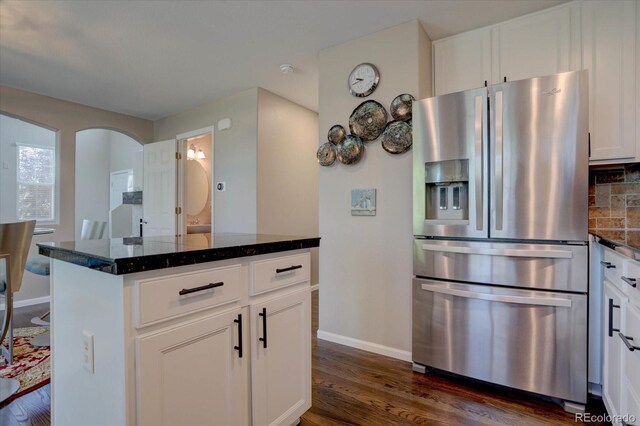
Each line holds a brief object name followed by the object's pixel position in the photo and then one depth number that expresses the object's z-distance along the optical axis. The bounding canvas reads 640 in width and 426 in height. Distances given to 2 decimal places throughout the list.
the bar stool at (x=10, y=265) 2.01
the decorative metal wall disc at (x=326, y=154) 2.76
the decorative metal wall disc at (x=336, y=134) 2.71
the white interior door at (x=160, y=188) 4.32
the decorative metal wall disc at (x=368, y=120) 2.51
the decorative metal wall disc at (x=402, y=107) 2.37
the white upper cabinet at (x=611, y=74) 1.98
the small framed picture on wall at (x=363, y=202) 2.57
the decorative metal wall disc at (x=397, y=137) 2.37
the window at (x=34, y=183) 5.93
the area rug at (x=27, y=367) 2.03
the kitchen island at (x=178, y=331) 0.99
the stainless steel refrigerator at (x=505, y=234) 1.74
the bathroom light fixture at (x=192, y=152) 5.55
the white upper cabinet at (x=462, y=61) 2.41
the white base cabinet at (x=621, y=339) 1.23
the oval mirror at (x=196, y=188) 5.21
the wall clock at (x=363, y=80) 2.55
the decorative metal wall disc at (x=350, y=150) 2.61
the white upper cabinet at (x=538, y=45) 2.14
